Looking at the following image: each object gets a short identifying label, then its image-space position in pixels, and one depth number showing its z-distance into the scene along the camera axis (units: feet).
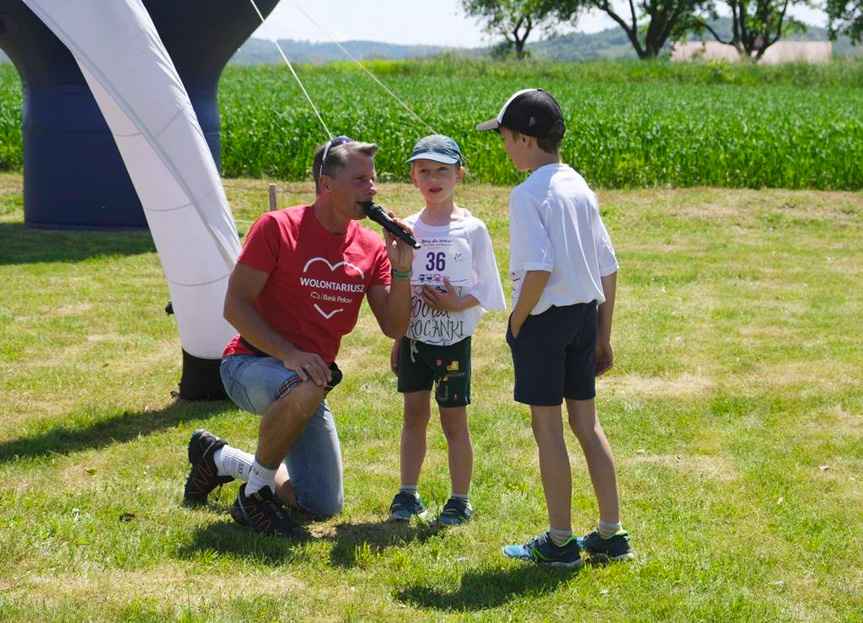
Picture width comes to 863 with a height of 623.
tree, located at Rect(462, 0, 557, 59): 282.13
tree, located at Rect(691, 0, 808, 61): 264.93
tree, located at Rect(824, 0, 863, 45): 256.93
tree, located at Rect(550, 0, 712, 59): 261.03
